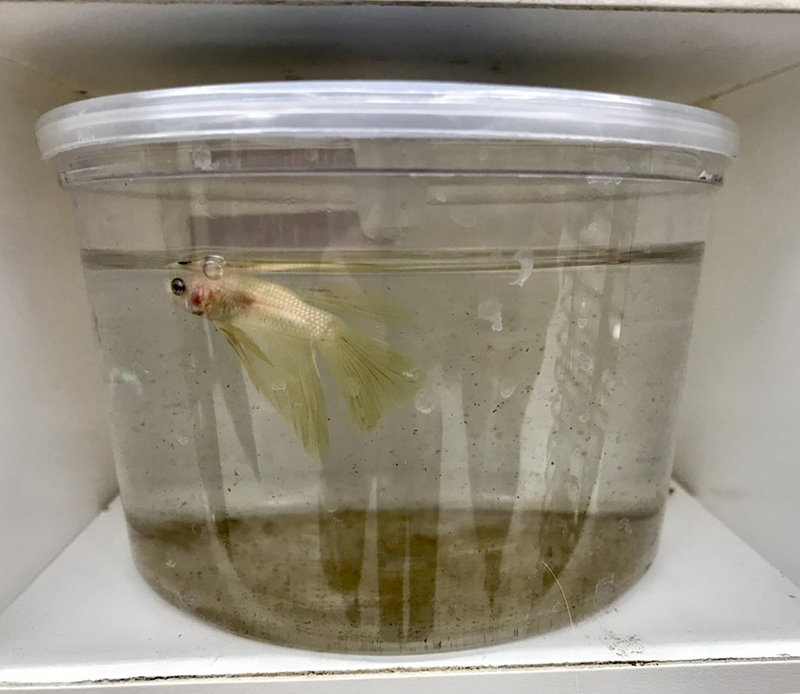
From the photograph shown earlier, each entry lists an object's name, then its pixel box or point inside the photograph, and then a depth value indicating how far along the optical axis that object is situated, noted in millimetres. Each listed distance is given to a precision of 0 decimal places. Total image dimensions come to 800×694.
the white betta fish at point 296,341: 122
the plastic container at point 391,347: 118
